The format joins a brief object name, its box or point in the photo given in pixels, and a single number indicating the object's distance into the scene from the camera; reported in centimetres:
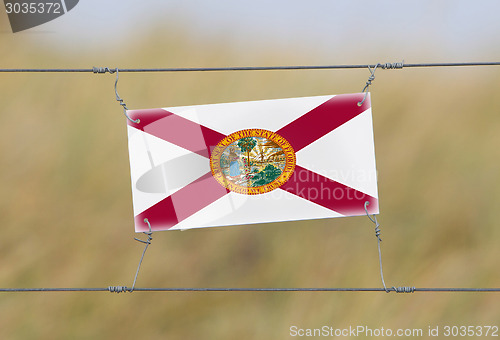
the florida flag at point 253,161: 635
